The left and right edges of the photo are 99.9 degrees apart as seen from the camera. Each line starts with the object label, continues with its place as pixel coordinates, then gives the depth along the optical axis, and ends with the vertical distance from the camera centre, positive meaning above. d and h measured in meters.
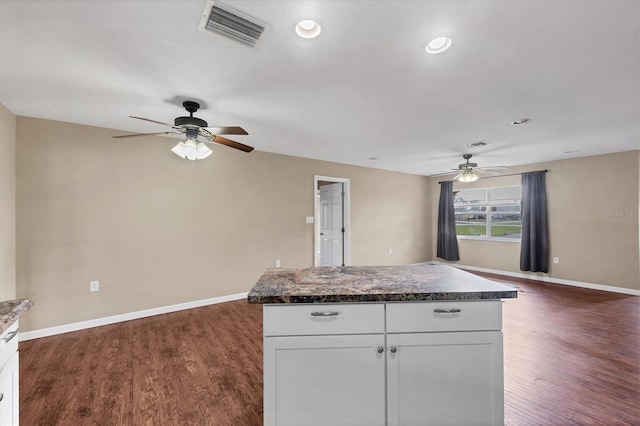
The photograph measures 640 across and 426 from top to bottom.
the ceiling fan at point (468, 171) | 4.46 +0.71
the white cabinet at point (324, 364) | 1.30 -0.74
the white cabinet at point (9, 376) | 1.04 -0.67
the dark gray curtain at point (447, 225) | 6.59 -0.30
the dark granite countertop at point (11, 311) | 1.05 -0.41
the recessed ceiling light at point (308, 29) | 1.51 +1.07
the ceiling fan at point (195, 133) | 2.45 +0.76
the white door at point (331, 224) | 5.62 -0.24
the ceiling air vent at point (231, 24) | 1.41 +1.07
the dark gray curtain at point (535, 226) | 5.20 -0.26
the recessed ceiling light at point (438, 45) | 1.65 +1.06
